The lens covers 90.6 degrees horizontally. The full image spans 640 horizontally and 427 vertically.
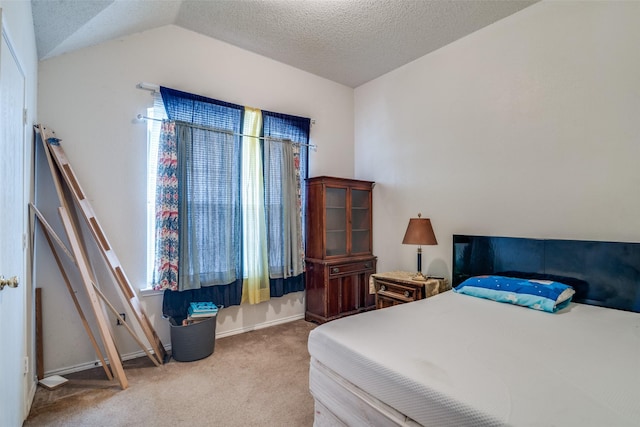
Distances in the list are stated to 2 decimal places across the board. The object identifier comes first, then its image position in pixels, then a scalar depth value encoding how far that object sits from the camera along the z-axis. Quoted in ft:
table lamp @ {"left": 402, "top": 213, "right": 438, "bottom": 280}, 9.80
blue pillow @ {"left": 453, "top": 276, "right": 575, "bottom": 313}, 6.84
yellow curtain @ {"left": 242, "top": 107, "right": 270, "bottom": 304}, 10.87
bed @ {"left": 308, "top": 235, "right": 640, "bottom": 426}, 3.49
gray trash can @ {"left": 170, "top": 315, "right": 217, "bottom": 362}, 8.63
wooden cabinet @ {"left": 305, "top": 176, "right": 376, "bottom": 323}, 11.69
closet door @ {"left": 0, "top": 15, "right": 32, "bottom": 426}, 4.45
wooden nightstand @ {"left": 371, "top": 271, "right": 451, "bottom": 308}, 9.64
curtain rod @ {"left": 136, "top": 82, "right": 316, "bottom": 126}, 9.09
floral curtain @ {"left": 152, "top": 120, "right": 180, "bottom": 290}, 8.96
